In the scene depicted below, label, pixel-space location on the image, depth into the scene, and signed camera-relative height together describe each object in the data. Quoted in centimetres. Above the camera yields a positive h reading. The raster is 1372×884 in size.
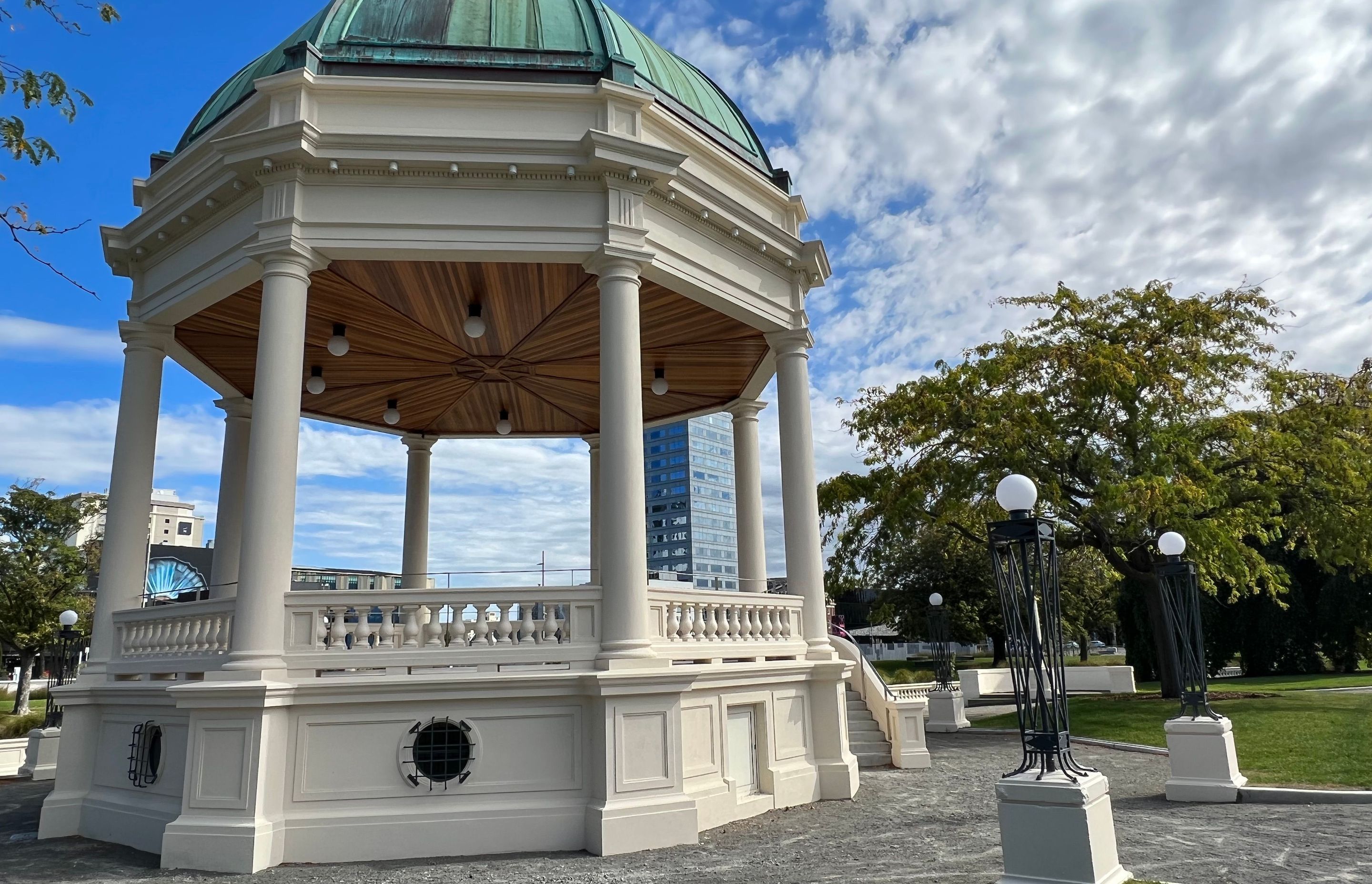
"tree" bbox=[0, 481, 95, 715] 3678 +404
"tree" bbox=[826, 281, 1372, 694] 2059 +452
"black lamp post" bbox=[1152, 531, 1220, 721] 1174 +22
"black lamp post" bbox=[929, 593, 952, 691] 2498 -12
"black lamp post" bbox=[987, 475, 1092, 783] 651 +9
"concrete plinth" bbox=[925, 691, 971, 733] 2242 -180
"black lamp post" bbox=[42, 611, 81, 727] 1925 +48
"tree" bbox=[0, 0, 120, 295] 488 +304
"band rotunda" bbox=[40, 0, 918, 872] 887 +187
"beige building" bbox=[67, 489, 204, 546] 10656 +1678
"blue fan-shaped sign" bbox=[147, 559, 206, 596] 2794 +288
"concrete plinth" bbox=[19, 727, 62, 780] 1766 -168
